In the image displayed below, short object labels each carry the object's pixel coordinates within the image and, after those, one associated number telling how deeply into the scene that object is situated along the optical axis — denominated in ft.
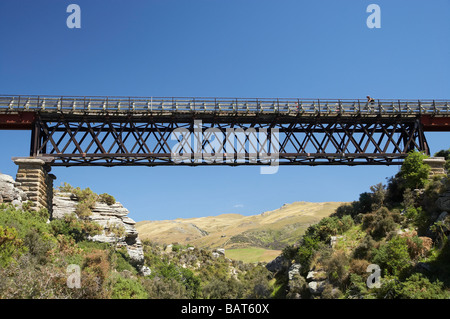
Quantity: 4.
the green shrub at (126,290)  86.17
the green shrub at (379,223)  99.30
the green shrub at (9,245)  75.56
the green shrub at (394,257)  79.82
